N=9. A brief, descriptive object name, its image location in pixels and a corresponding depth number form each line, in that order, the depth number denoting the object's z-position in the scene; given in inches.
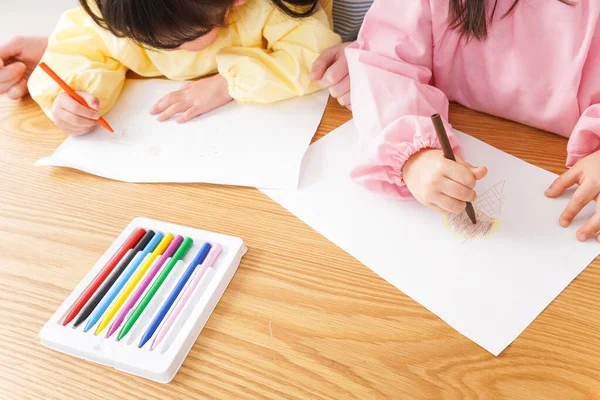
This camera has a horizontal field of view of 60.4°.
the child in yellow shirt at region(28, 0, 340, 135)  28.0
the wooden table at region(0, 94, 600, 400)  16.0
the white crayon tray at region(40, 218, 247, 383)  17.6
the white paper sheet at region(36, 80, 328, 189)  24.5
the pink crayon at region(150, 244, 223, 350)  18.2
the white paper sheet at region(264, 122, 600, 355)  17.3
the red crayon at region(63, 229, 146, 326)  19.5
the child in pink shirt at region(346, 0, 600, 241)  20.0
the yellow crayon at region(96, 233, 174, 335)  18.9
